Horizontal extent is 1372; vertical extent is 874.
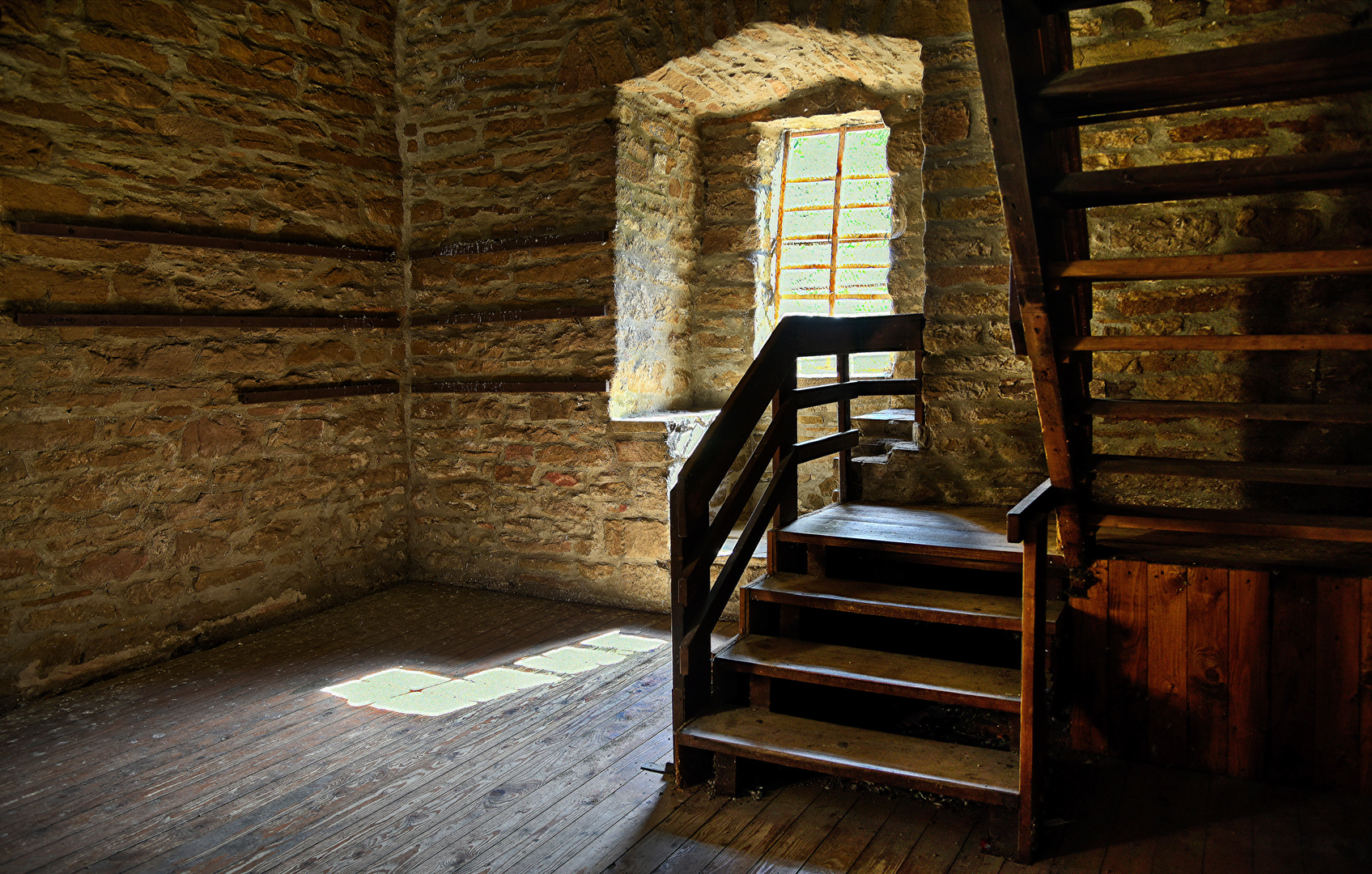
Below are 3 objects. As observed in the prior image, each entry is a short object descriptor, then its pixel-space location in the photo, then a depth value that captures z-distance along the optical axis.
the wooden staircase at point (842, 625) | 2.31
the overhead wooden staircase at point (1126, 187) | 1.72
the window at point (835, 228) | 4.91
